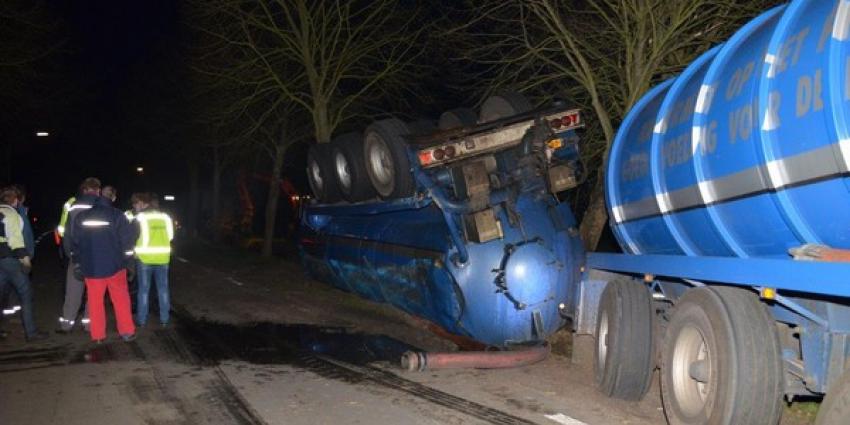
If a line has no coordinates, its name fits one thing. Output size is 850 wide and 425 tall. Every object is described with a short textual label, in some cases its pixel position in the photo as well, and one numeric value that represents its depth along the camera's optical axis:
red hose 7.49
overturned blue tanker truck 8.34
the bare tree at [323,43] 18.69
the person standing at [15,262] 8.91
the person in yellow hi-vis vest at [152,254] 10.03
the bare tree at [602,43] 11.34
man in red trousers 8.85
